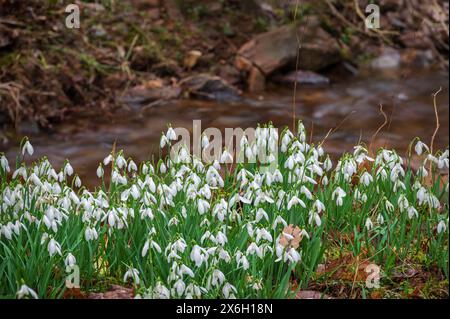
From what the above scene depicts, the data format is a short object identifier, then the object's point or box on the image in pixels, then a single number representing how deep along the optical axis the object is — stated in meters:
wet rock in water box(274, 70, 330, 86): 10.45
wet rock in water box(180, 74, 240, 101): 9.75
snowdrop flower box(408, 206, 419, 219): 3.72
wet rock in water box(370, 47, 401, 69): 11.42
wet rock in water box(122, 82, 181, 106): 9.37
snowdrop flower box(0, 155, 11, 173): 3.87
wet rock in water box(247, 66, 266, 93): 10.18
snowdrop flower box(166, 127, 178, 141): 3.96
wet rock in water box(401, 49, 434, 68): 11.43
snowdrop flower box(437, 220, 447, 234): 3.63
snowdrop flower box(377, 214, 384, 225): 3.89
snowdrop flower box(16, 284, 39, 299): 2.97
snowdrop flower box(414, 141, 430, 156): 4.01
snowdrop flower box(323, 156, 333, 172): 4.13
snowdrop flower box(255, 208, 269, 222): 3.46
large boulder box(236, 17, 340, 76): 10.34
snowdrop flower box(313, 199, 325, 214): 3.58
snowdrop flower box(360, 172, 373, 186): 3.93
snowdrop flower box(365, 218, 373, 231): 3.79
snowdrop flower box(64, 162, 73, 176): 3.95
